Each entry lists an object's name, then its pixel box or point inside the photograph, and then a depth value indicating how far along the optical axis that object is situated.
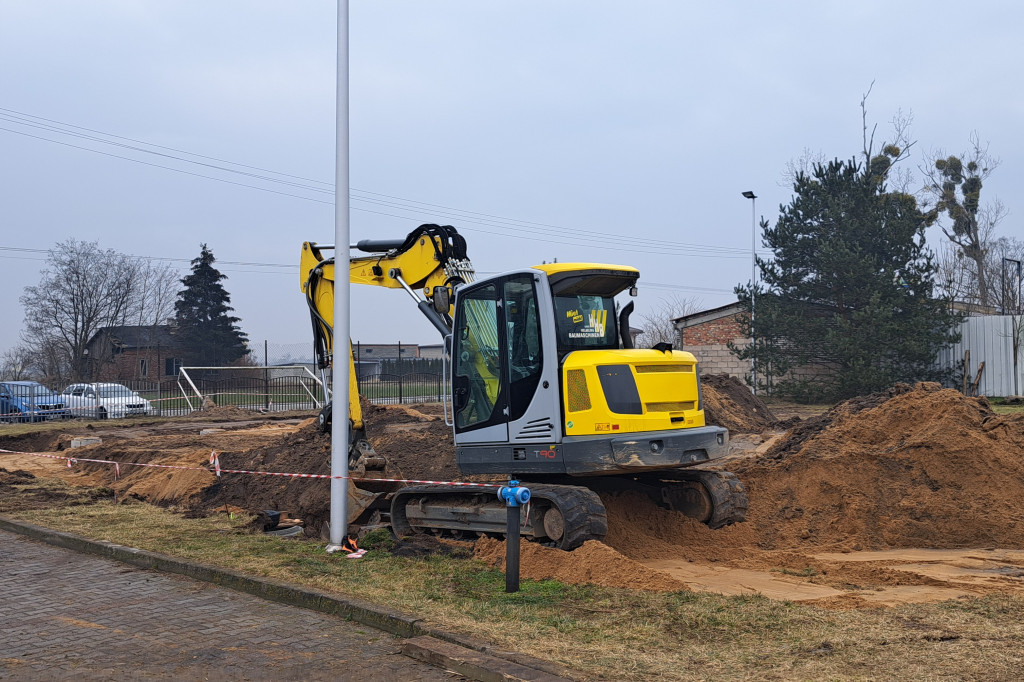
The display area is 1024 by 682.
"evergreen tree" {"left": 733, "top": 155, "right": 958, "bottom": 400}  30.95
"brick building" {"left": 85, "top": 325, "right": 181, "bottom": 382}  51.16
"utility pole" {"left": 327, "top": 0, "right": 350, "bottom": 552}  9.42
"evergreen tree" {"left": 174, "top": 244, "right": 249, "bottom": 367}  57.16
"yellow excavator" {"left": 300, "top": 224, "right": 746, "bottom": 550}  8.85
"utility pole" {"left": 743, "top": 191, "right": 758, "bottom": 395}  34.28
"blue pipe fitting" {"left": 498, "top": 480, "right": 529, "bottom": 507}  7.67
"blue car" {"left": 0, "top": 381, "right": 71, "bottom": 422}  29.08
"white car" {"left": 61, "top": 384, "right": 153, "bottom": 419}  30.44
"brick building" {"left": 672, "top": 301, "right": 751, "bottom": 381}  37.06
